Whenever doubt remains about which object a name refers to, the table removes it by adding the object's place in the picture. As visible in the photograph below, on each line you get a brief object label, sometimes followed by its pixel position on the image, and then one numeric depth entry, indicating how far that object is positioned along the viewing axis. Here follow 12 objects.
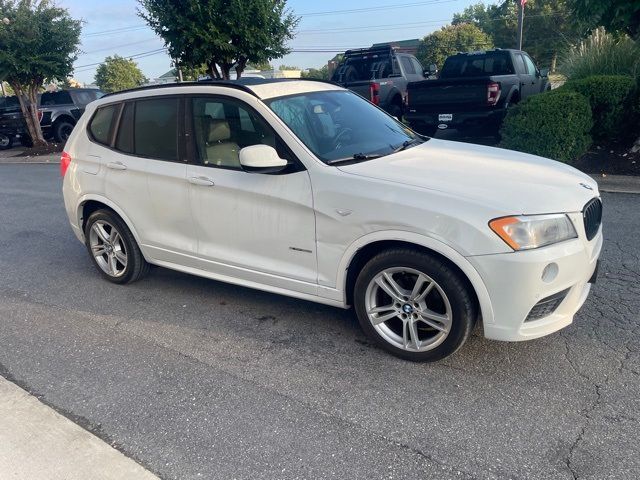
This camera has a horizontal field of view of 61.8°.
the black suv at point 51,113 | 19.34
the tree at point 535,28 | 49.81
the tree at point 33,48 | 16.23
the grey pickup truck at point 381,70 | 13.54
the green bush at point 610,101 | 8.78
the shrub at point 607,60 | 10.78
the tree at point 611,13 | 7.82
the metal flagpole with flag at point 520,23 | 21.03
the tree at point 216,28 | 13.06
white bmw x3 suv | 3.05
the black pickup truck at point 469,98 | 9.97
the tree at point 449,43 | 56.59
